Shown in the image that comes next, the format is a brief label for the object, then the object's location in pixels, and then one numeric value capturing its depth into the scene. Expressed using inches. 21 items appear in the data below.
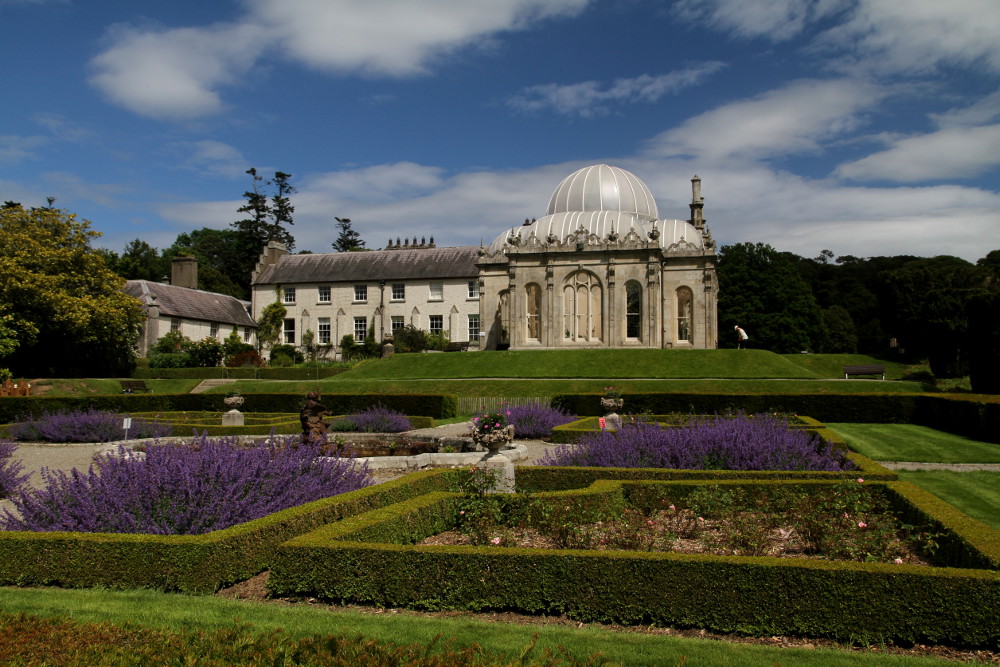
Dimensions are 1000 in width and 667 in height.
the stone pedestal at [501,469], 391.7
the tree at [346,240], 3538.4
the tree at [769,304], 2199.8
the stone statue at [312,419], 543.8
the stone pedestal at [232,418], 809.5
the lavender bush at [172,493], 293.9
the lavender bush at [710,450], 428.5
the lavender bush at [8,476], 439.2
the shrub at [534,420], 802.8
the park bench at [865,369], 1332.4
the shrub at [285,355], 2041.1
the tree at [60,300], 1366.9
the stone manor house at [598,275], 1583.4
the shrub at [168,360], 1742.1
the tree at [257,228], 2984.7
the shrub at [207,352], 1819.6
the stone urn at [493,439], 456.0
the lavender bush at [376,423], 813.2
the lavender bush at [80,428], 753.6
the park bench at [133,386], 1246.9
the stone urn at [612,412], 702.1
